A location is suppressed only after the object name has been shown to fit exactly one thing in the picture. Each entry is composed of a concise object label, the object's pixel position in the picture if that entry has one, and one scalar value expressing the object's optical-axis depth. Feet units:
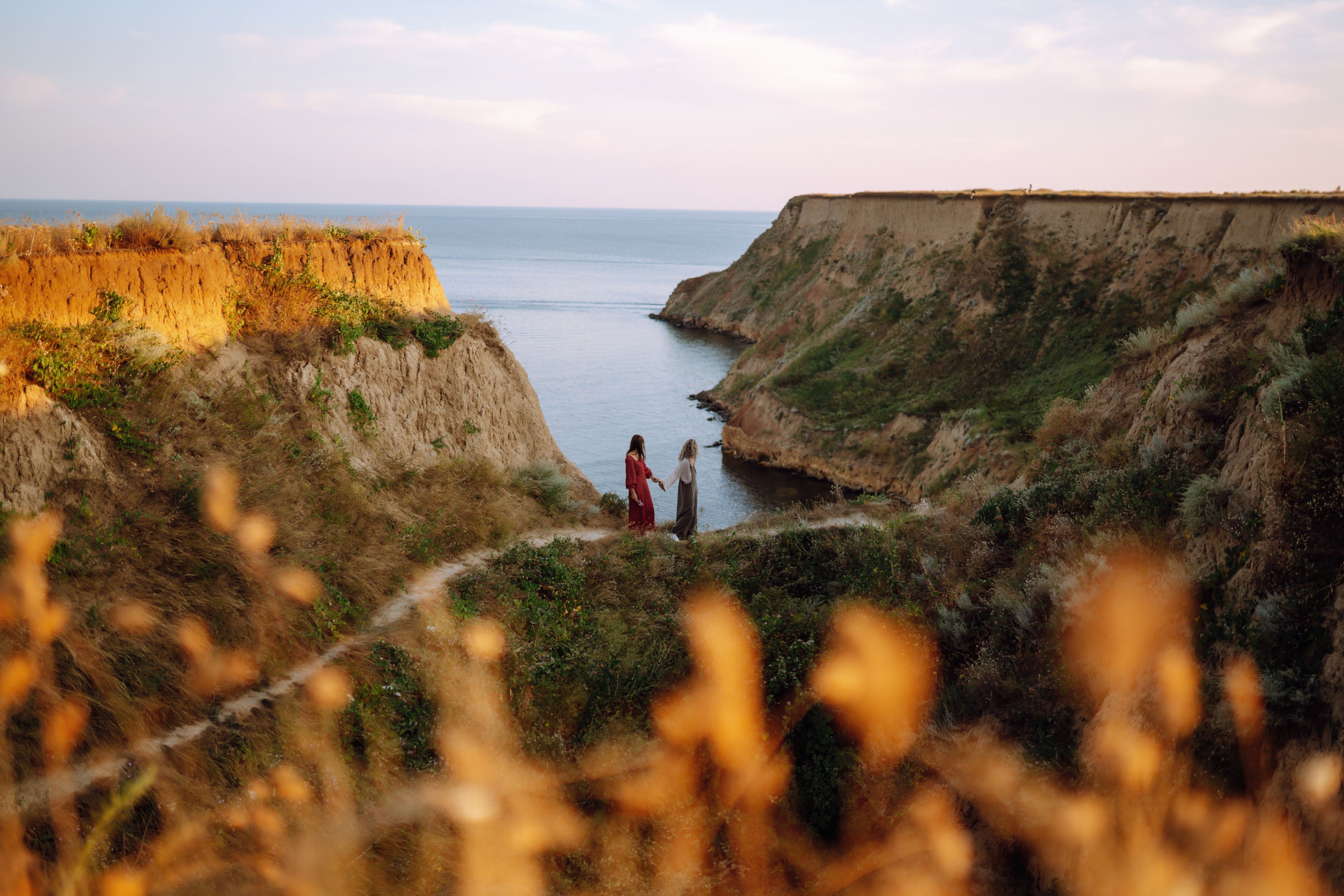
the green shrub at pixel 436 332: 53.67
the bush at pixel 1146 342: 48.34
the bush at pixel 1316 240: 30.86
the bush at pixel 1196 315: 39.73
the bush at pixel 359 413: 45.68
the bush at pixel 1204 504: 26.17
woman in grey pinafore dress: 42.70
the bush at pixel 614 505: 52.85
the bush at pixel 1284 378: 26.00
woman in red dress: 43.96
